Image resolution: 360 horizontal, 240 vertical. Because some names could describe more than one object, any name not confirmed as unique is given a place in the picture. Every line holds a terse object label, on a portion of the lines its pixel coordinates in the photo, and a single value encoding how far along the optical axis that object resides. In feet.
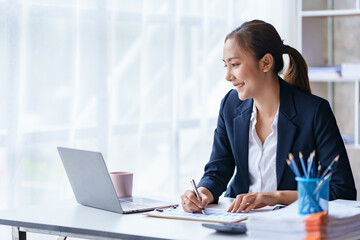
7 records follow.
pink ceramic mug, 11.55
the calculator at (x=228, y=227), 9.65
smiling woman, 11.95
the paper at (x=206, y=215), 10.32
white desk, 9.78
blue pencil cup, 9.40
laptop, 10.78
